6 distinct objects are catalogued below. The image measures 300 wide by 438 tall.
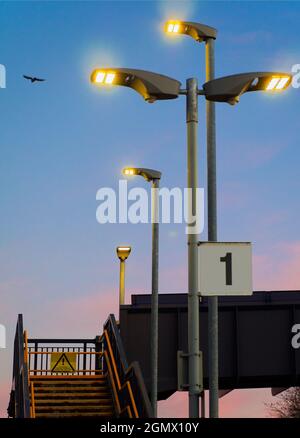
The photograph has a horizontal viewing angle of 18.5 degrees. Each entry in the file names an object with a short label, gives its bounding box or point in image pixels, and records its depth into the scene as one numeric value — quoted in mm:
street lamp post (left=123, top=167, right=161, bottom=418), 27047
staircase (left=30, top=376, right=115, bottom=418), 25297
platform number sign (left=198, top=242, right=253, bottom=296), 14352
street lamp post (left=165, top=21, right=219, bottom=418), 17359
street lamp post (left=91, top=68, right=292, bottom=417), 14273
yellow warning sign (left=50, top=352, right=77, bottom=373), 32594
